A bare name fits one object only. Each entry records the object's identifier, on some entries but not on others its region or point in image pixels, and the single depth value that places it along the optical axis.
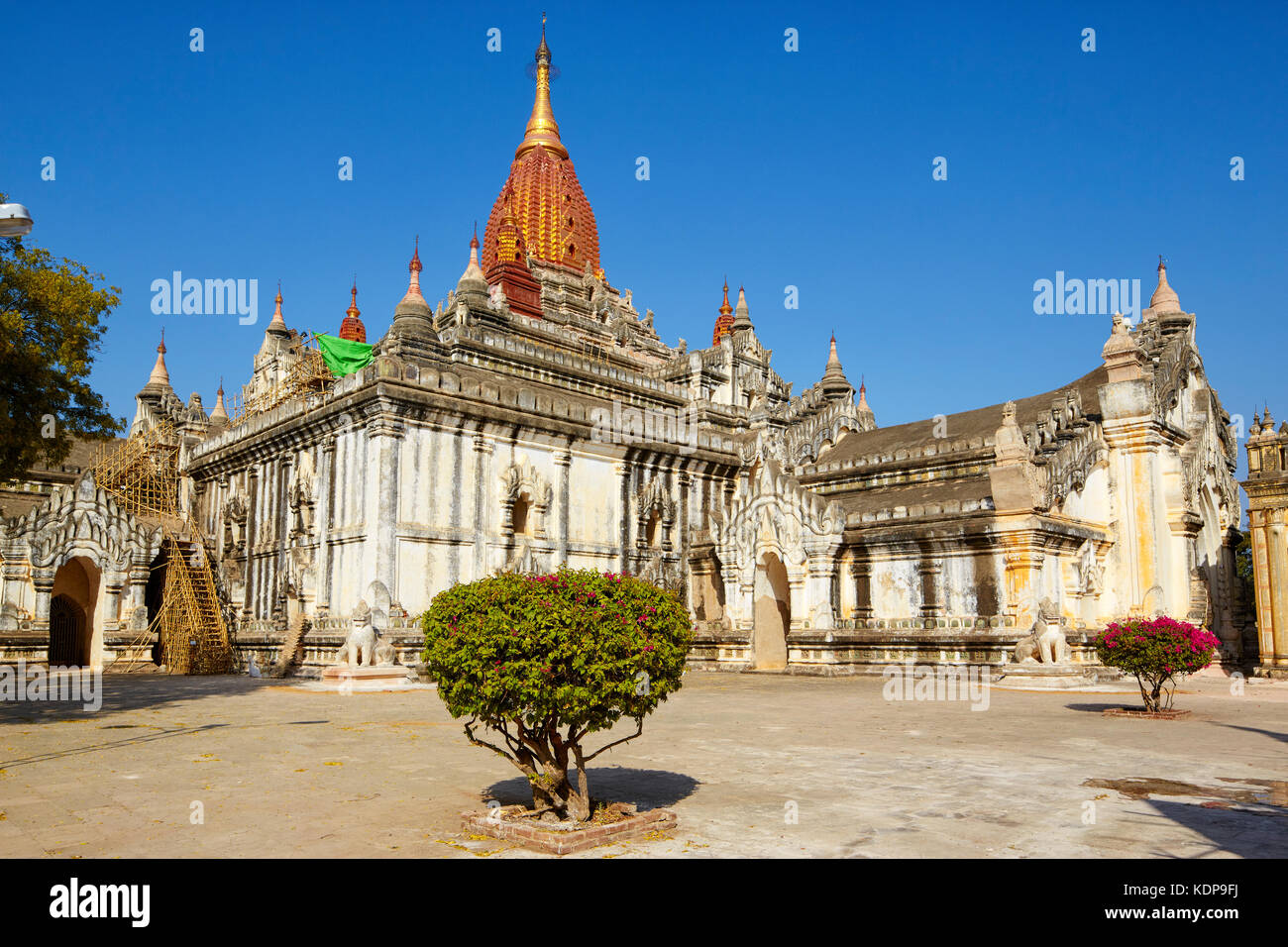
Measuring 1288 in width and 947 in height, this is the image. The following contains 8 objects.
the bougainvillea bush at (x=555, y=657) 8.03
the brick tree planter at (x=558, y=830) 7.61
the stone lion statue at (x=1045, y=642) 23.77
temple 28.55
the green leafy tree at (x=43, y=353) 17.61
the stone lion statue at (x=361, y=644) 25.64
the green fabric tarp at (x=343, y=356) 39.97
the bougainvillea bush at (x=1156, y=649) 17.48
